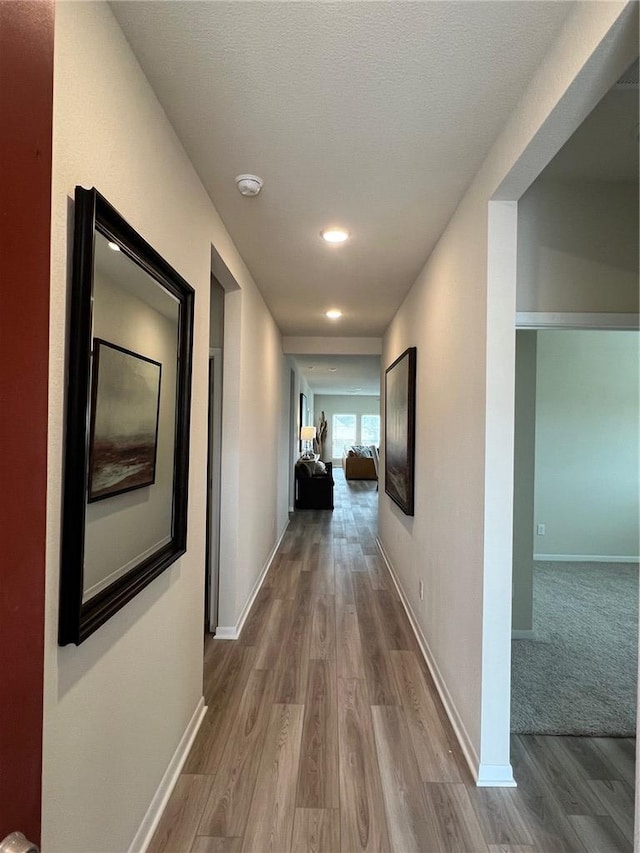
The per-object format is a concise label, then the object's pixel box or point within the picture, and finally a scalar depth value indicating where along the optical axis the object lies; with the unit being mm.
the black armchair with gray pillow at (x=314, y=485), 7504
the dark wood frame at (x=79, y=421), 987
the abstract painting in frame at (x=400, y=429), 3314
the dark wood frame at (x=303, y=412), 9408
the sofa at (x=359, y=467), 11711
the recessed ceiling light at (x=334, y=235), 2465
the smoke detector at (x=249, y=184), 1919
